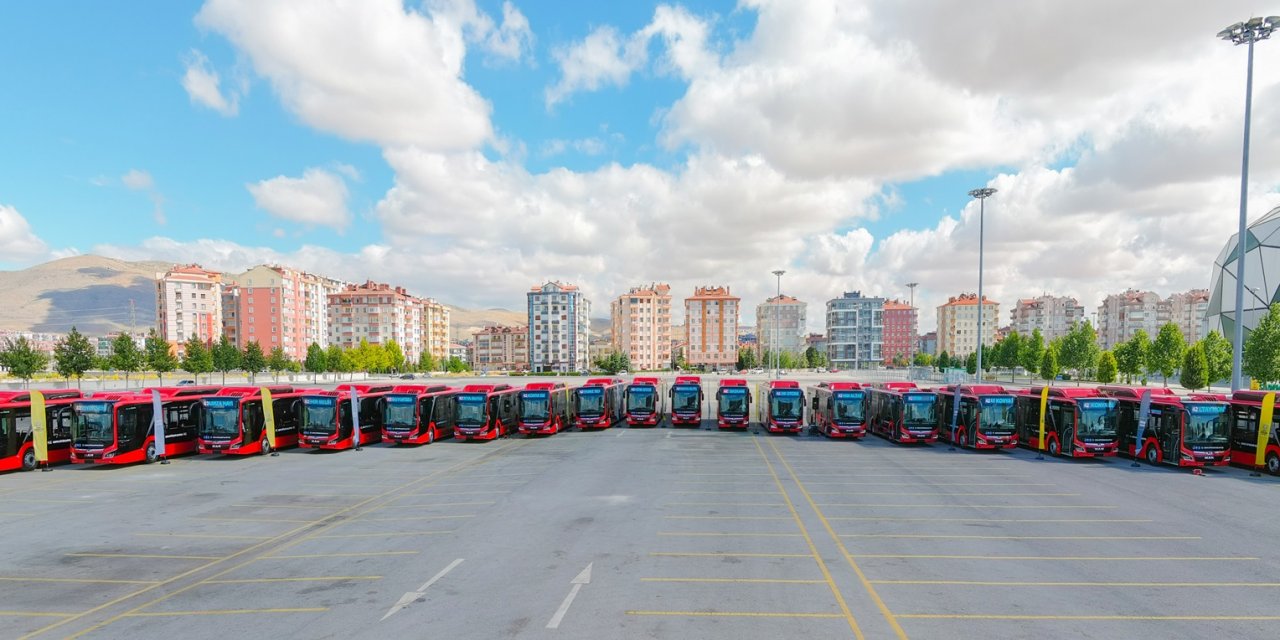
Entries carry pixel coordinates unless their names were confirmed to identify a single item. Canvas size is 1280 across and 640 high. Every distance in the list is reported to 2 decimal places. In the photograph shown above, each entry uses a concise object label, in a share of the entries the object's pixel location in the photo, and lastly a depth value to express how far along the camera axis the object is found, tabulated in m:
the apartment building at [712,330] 167.75
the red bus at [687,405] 38.38
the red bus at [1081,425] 25.70
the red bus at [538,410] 34.84
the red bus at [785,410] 35.19
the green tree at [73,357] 67.19
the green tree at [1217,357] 68.19
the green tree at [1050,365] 93.44
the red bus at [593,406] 37.53
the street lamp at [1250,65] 29.30
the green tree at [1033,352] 104.88
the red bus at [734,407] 36.47
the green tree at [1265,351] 49.12
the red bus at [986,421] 28.41
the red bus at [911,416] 31.02
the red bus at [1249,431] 22.89
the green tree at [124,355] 74.94
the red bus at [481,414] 32.50
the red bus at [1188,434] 23.70
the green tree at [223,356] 95.25
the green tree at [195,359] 88.44
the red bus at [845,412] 33.28
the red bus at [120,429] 24.98
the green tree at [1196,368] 64.56
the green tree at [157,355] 81.12
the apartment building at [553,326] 156.38
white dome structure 73.56
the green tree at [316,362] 112.50
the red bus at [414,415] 31.09
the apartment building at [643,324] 159.00
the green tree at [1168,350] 74.94
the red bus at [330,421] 29.12
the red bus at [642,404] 38.78
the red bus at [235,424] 27.26
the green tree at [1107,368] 80.06
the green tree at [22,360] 69.06
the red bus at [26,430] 23.97
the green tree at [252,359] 98.88
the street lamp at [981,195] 53.50
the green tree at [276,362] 104.88
